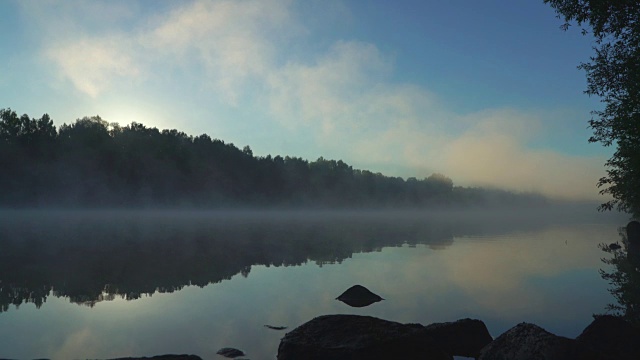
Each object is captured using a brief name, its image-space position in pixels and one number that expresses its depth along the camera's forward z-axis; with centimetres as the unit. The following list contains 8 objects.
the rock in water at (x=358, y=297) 1941
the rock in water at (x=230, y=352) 1244
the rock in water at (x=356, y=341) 1041
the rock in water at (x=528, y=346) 962
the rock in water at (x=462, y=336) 1274
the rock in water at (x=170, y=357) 1038
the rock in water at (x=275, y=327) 1527
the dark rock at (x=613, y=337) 1100
